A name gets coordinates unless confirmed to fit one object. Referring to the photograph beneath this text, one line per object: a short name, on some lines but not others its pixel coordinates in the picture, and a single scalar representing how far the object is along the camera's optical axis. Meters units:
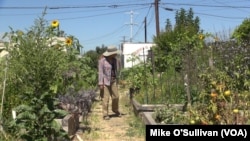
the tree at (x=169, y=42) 14.46
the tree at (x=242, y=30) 12.71
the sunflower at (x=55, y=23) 6.79
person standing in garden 9.45
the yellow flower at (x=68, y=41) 7.96
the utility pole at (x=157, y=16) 29.40
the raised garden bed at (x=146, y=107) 8.67
